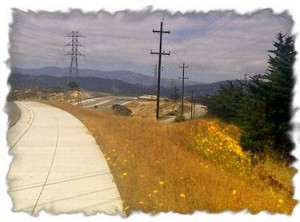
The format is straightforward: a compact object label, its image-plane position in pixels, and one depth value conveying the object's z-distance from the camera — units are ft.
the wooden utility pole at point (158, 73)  97.91
